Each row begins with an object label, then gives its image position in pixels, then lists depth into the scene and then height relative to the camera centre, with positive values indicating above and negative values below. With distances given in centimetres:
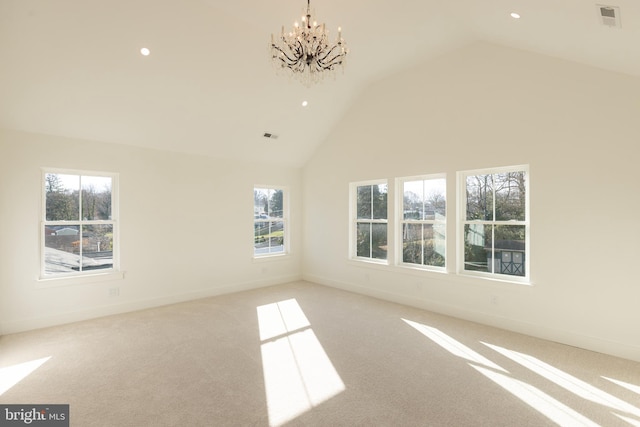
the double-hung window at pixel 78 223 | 414 -11
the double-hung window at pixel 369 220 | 554 -12
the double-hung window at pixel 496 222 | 393 -12
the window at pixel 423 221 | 473 -13
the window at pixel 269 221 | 627 -15
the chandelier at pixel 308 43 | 268 +151
